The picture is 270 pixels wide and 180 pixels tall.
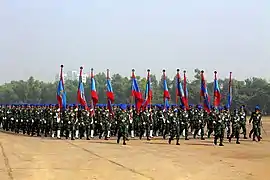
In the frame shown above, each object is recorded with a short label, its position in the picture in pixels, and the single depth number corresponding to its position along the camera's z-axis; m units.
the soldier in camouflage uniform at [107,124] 25.04
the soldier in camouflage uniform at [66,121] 24.50
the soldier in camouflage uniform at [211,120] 22.58
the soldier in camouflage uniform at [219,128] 21.11
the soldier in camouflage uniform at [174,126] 21.61
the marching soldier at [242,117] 23.88
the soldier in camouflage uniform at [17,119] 31.50
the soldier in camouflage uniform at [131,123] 23.73
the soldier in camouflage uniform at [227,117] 23.40
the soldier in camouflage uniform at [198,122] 26.09
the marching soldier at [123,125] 21.05
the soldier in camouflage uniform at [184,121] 24.44
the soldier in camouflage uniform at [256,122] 23.42
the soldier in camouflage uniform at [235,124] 23.32
